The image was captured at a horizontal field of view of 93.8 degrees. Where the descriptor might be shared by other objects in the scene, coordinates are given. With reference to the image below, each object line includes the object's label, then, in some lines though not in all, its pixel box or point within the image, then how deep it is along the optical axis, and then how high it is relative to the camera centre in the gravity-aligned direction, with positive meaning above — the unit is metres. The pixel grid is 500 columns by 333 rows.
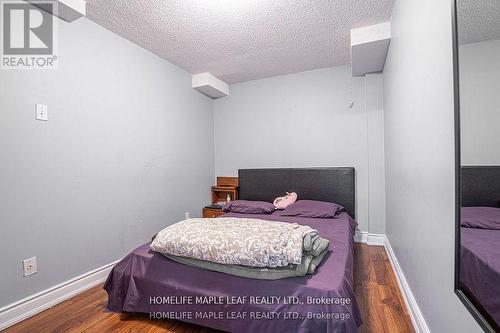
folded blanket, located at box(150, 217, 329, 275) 1.34 -0.48
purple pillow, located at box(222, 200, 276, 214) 2.95 -0.52
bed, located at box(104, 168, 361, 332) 1.19 -0.74
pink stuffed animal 3.13 -0.46
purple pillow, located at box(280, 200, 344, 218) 2.64 -0.50
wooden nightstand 3.50 -0.44
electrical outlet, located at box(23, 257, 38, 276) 1.71 -0.72
